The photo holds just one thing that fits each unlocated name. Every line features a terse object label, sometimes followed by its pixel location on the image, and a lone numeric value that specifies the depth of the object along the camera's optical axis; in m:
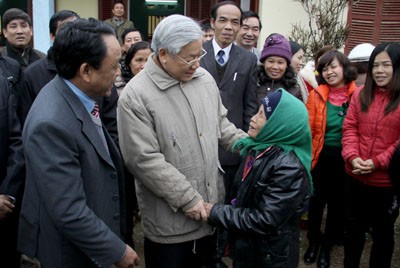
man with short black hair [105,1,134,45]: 8.23
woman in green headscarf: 2.00
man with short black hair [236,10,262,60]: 4.46
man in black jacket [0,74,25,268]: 2.31
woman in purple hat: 3.49
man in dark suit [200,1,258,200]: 3.39
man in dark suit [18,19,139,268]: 1.64
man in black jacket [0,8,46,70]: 4.13
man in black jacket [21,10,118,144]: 2.90
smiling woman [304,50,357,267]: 3.57
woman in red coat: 3.05
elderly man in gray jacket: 2.10
